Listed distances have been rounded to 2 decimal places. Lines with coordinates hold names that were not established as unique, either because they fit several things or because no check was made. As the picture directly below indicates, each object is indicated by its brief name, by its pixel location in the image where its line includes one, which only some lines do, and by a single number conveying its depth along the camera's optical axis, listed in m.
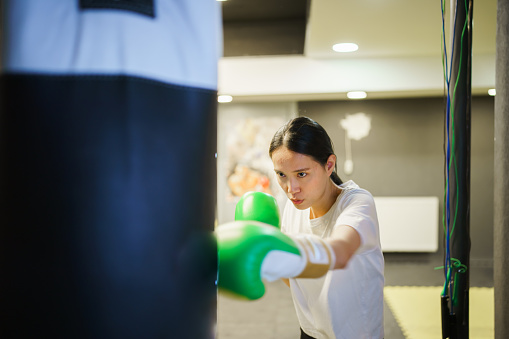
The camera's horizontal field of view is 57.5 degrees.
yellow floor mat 3.65
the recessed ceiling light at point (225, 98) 5.27
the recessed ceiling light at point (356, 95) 5.18
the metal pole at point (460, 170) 1.87
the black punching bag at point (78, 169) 0.65
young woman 1.46
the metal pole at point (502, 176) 1.67
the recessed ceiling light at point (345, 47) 4.41
